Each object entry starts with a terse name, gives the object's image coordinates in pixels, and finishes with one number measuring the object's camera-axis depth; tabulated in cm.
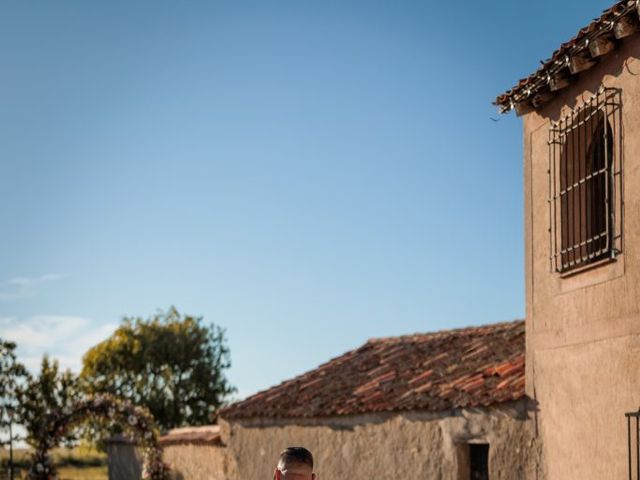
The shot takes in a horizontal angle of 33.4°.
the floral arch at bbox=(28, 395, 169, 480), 1772
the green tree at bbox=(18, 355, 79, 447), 2525
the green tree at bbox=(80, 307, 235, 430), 3378
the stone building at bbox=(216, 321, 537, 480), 1120
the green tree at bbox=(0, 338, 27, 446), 2189
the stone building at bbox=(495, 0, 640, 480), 866
